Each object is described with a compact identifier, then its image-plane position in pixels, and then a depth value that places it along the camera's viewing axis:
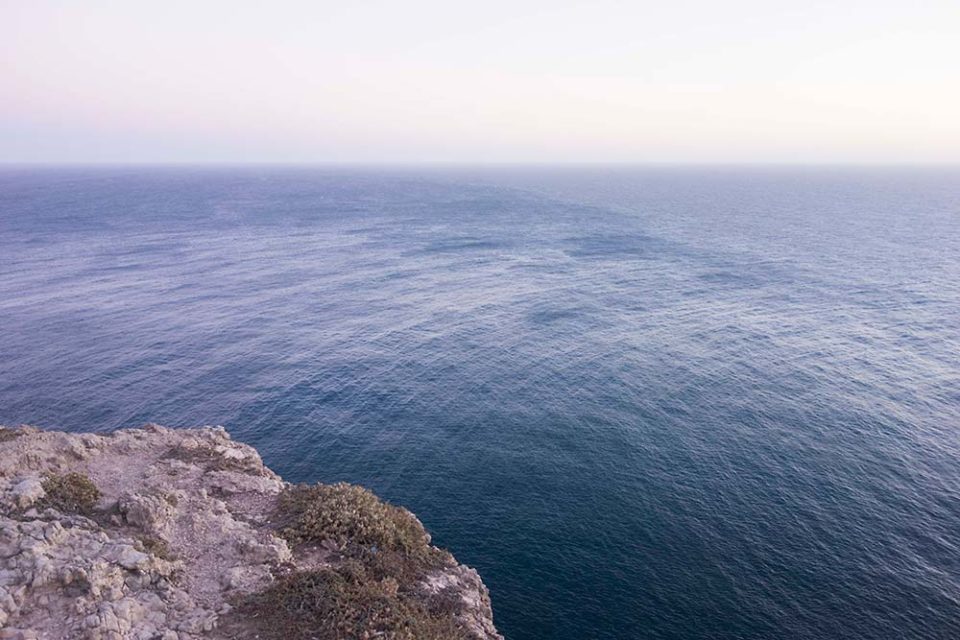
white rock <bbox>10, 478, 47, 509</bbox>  39.34
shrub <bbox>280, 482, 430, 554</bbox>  44.09
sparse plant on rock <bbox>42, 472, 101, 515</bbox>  40.83
